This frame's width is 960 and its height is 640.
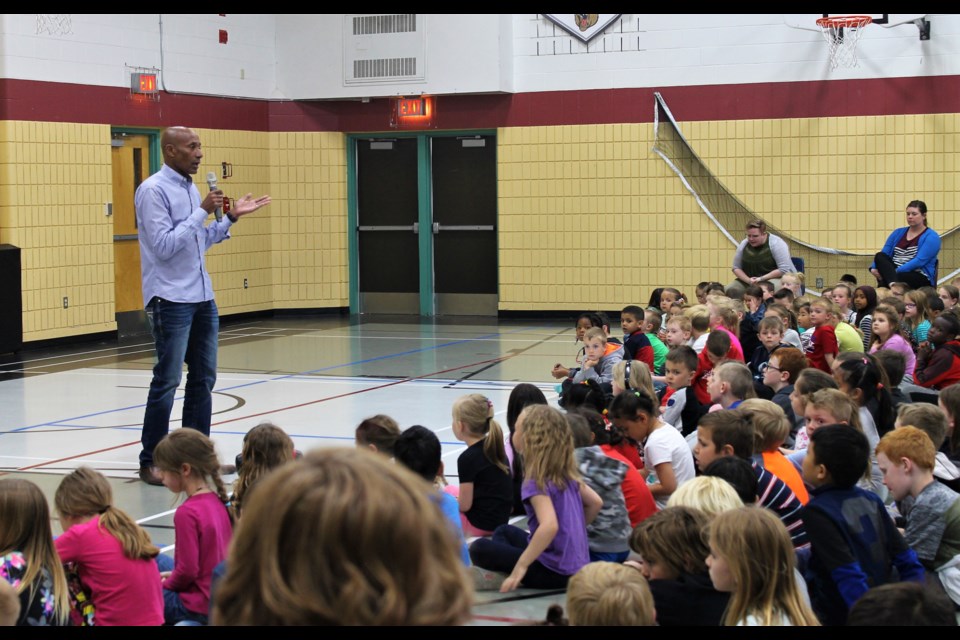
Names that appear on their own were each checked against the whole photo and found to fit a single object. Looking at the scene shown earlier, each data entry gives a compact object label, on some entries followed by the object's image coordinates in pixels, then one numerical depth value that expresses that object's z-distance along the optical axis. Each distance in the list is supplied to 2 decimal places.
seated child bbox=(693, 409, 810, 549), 3.95
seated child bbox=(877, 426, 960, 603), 4.00
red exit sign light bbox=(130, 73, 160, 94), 12.98
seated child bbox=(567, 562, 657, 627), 2.66
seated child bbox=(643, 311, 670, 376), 8.04
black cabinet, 11.59
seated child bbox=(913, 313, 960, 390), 6.52
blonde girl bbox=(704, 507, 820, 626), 2.75
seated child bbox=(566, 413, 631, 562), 4.40
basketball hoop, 12.81
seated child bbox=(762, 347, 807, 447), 5.99
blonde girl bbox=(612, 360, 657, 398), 5.46
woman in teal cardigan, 10.34
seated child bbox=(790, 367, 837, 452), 5.11
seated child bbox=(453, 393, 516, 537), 4.77
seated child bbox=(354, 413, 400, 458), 4.54
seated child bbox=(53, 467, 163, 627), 3.41
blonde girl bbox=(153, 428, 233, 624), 3.73
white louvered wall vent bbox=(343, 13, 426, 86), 14.40
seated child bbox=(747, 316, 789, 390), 6.98
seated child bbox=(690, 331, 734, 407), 6.47
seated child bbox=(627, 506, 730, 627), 3.19
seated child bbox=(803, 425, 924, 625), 3.33
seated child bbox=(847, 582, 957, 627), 2.30
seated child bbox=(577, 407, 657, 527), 4.58
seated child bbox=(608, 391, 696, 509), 4.73
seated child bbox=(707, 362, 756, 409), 5.46
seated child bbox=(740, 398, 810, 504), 4.23
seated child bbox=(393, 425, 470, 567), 4.17
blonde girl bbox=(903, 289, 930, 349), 7.89
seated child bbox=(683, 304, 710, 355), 7.57
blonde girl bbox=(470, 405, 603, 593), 4.10
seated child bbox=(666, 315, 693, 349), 7.55
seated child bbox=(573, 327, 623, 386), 7.28
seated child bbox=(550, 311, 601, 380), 8.11
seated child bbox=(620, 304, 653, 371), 7.70
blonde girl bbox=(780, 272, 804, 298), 9.95
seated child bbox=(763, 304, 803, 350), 7.43
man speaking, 6.18
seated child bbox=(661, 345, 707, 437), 6.00
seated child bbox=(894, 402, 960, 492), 4.41
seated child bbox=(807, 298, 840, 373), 7.14
